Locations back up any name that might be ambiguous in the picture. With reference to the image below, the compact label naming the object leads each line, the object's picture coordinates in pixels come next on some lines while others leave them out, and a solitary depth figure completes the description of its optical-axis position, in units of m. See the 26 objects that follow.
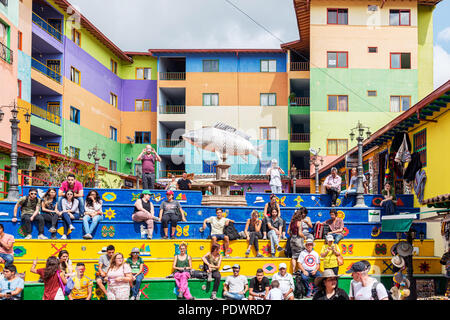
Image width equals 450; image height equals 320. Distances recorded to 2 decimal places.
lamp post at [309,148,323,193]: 33.59
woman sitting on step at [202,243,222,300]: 12.27
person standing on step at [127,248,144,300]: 11.66
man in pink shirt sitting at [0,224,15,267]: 11.42
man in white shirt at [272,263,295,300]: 11.34
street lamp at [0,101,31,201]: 15.02
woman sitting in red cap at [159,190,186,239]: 14.60
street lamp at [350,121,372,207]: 17.53
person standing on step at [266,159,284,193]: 20.38
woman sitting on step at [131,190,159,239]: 14.51
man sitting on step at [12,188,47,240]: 13.66
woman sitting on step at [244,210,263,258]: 13.96
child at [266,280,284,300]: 10.62
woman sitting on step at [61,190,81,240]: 14.08
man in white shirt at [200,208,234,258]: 13.98
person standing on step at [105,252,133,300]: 11.00
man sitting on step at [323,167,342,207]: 18.94
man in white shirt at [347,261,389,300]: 7.89
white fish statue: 19.09
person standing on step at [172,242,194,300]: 12.03
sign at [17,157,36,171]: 22.96
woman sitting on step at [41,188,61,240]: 13.86
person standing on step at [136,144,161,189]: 17.69
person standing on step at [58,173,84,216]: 14.31
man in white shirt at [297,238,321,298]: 12.44
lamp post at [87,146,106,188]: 23.00
